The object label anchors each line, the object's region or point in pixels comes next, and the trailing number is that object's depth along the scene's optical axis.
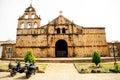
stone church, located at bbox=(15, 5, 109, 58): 18.83
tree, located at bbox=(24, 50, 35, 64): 10.96
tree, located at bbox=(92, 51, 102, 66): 11.30
